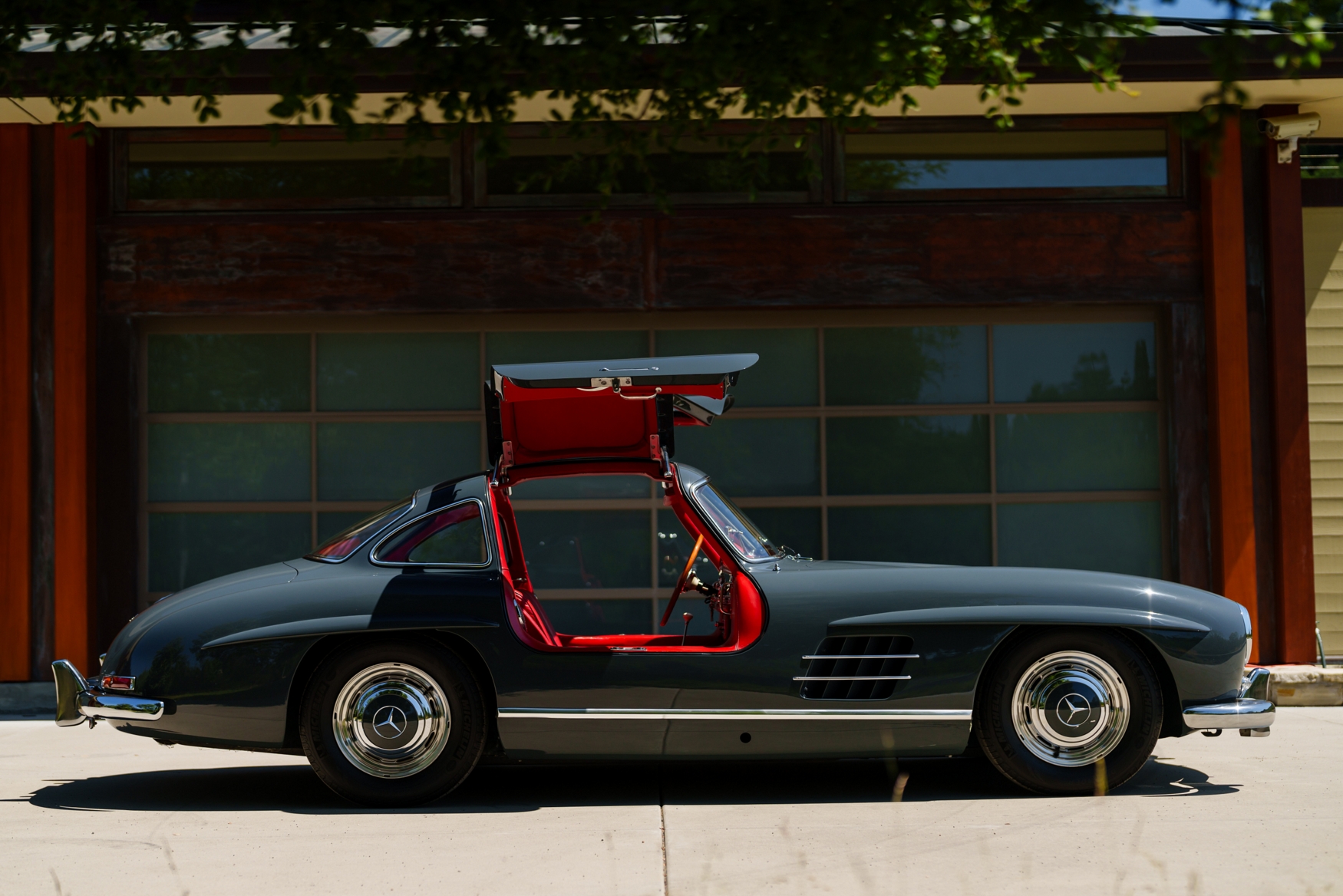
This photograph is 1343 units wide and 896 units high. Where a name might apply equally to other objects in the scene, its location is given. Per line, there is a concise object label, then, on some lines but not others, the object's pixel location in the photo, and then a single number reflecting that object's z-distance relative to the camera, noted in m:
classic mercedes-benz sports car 5.39
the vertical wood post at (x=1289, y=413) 8.91
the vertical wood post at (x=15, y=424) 8.85
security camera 9.01
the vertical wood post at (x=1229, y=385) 8.92
